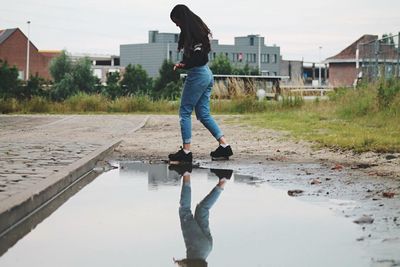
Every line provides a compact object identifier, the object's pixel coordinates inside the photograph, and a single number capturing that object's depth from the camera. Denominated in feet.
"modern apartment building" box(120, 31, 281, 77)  436.35
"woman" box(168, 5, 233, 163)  30.40
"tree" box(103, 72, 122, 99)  135.44
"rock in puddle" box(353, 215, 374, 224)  17.02
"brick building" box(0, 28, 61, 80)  367.86
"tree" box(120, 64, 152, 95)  230.68
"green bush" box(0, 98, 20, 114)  91.97
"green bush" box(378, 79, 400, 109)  54.90
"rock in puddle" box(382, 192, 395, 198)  20.23
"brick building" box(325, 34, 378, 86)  310.45
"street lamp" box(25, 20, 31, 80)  349.20
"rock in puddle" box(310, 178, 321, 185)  23.89
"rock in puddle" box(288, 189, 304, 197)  21.74
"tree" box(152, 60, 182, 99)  229.04
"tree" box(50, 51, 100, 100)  225.68
